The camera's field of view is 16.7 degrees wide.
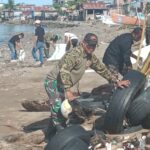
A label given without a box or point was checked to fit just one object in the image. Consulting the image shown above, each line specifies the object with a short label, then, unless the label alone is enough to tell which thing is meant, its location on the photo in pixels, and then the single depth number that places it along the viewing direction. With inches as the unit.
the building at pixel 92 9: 4748.3
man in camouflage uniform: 285.1
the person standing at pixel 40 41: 756.6
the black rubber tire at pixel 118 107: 284.5
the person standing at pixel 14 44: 862.5
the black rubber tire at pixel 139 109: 290.5
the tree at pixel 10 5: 6363.2
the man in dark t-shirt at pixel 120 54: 371.6
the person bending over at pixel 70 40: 618.5
